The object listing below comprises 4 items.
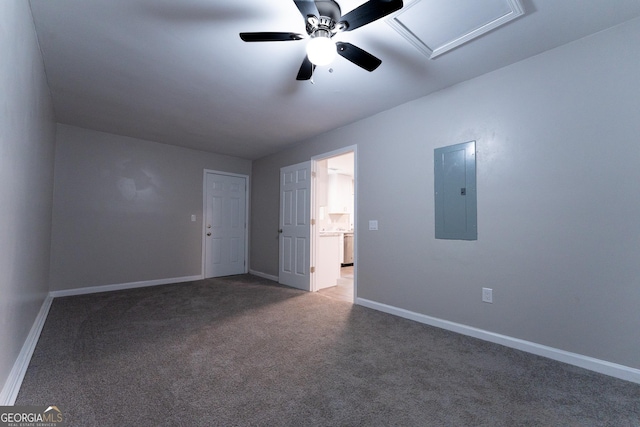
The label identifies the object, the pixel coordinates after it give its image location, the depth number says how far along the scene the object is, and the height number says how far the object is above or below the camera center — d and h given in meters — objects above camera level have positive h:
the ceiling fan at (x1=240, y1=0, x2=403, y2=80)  1.57 +1.23
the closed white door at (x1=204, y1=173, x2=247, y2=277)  5.53 -0.08
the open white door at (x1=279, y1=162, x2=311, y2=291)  4.59 -0.07
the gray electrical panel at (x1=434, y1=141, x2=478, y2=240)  2.76 +0.31
